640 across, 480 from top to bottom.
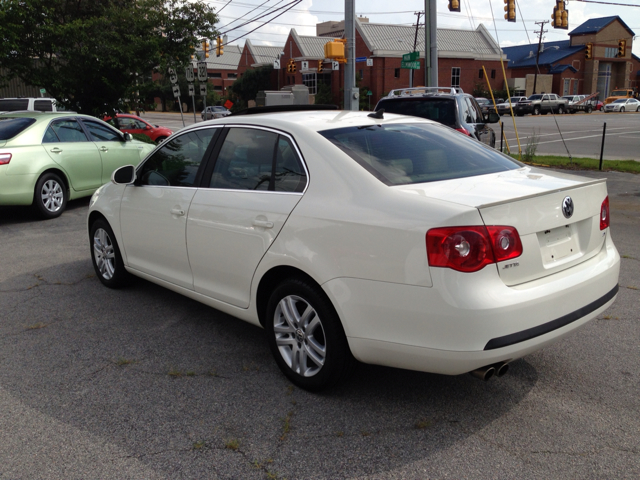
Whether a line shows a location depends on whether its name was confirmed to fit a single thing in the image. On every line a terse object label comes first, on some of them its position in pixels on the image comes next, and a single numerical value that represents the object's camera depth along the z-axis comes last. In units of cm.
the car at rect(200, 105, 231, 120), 4775
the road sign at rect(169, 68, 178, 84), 1860
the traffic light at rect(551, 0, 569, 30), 2606
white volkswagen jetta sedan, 295
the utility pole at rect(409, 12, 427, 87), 6264
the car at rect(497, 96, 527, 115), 5428
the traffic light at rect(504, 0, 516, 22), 2298
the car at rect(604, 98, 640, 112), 5800
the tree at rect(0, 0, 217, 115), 1531
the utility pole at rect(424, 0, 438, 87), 1634
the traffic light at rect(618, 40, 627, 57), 4525
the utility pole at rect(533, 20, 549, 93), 7300
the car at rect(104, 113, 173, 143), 2266
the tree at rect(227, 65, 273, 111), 7262
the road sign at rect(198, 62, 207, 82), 2088
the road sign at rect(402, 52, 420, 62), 2191
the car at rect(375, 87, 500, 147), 1116
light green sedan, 899
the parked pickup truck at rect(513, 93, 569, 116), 5512
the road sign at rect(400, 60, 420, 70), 2230
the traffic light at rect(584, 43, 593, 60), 4669
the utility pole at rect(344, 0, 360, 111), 1571
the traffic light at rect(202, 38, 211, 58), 1854
